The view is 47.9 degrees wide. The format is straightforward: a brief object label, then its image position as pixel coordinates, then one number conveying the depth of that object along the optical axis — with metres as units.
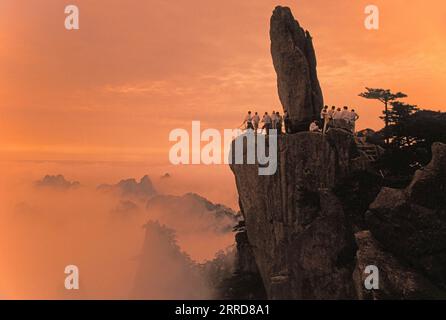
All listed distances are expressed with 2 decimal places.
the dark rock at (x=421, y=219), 42.06
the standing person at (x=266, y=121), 53.34
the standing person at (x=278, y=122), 53.13
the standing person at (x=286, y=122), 54.75
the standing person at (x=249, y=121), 54.88
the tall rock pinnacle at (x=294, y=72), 55.41
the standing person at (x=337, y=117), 52.03
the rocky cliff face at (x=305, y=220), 47.72
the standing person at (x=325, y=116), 51.72
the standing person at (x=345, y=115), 51.97
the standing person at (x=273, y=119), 53.09
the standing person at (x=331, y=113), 52.28
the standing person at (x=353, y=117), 52.16
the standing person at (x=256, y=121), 54.44
